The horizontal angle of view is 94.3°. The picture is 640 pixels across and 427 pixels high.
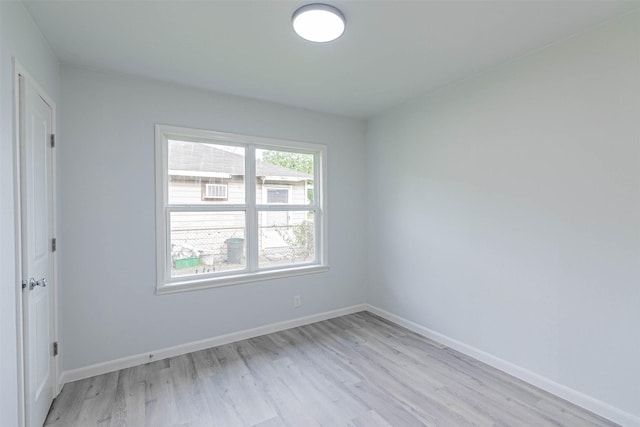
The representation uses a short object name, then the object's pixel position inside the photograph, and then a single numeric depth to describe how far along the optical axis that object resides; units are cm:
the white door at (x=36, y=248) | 167
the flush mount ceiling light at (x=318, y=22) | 178
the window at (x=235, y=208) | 289
